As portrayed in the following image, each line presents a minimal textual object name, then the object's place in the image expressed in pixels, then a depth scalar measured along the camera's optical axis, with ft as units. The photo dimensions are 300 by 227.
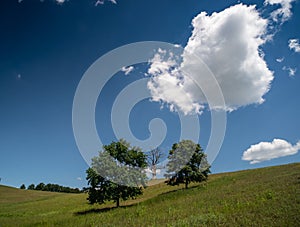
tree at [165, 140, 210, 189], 116.75
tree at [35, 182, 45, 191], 525.43
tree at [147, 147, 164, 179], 222.69
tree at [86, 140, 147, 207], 81.05
